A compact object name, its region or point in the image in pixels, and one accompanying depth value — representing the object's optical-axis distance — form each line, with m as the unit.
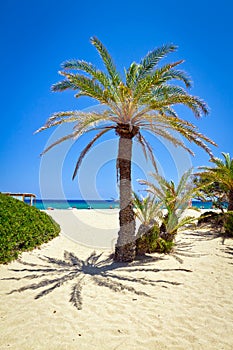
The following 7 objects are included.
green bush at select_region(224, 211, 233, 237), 12.00
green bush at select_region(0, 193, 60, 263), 7.01
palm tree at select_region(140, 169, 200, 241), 9.27
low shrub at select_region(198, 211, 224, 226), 14.36
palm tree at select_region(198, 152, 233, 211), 13.24
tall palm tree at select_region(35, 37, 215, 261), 7.41
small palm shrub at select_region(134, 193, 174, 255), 8.63
